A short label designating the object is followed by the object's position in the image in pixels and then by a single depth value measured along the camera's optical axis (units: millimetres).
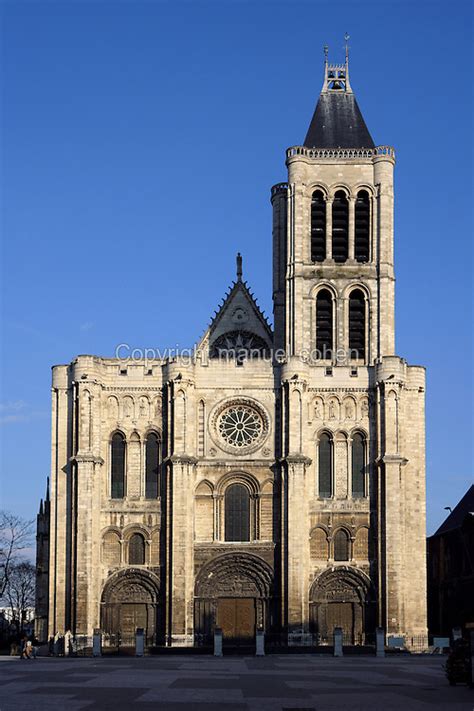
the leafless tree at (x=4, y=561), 82531
